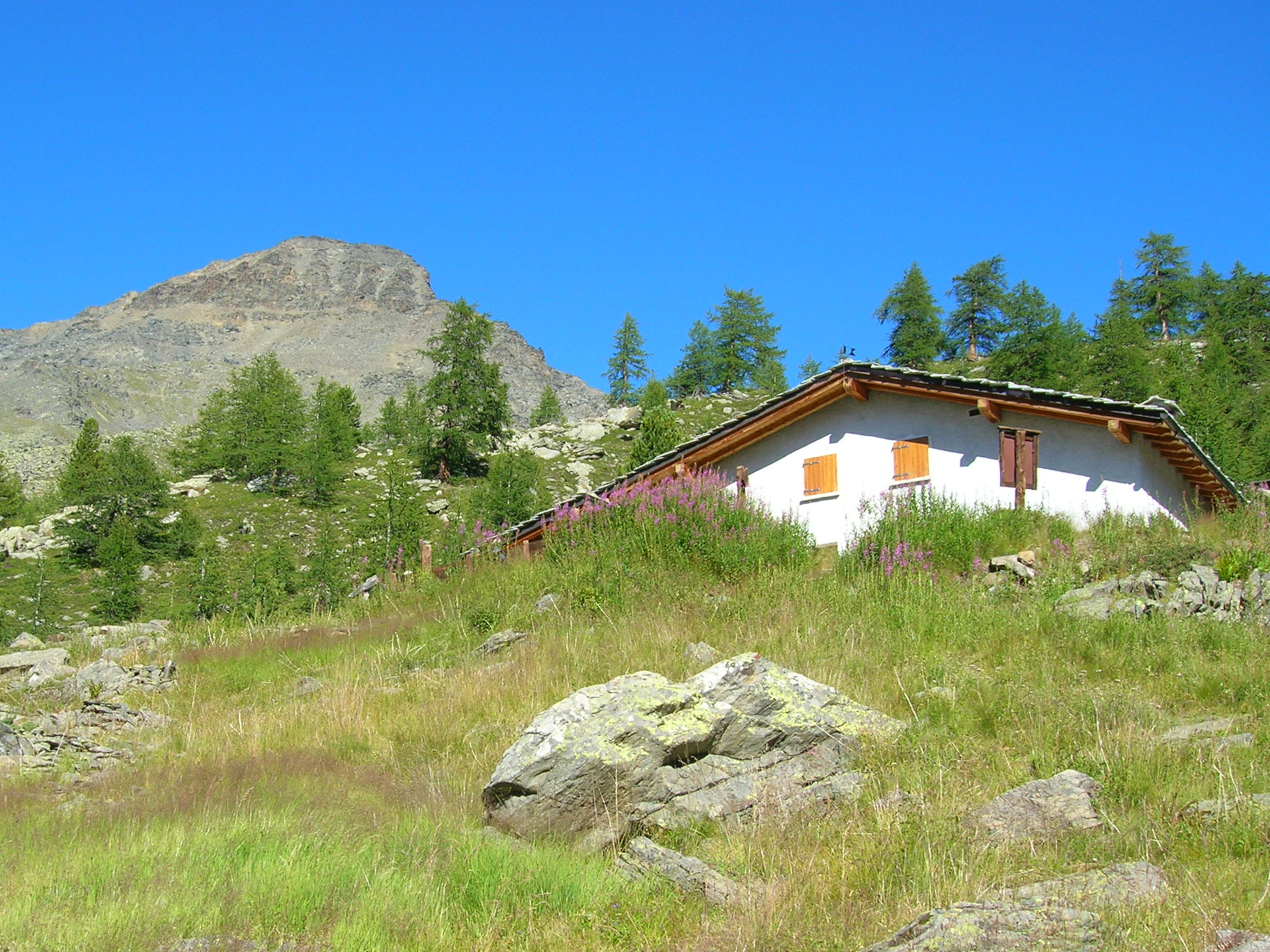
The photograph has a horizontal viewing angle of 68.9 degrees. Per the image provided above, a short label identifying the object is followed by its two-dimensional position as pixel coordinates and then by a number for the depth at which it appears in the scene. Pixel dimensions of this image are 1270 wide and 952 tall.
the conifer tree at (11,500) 51.44
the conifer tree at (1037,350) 48.66
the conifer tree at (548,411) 87.56
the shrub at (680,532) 13.05
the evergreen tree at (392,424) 78.69
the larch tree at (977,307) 66.25
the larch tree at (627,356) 84.81
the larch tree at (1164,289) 76.56
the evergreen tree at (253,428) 46.50
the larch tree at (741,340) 66.69
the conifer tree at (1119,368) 48.28
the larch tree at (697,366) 68.62
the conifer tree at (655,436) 32.88
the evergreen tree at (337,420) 54.34
